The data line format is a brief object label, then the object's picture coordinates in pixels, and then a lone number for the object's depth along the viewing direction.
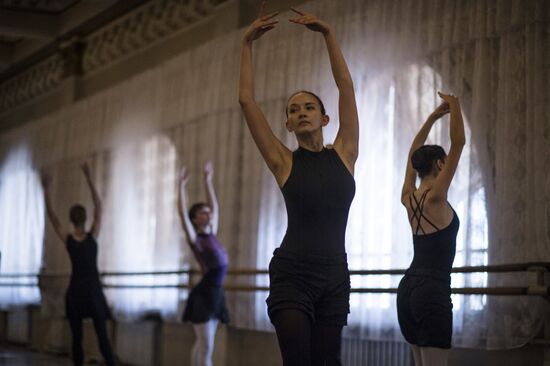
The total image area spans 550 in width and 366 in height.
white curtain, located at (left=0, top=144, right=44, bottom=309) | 12.65
